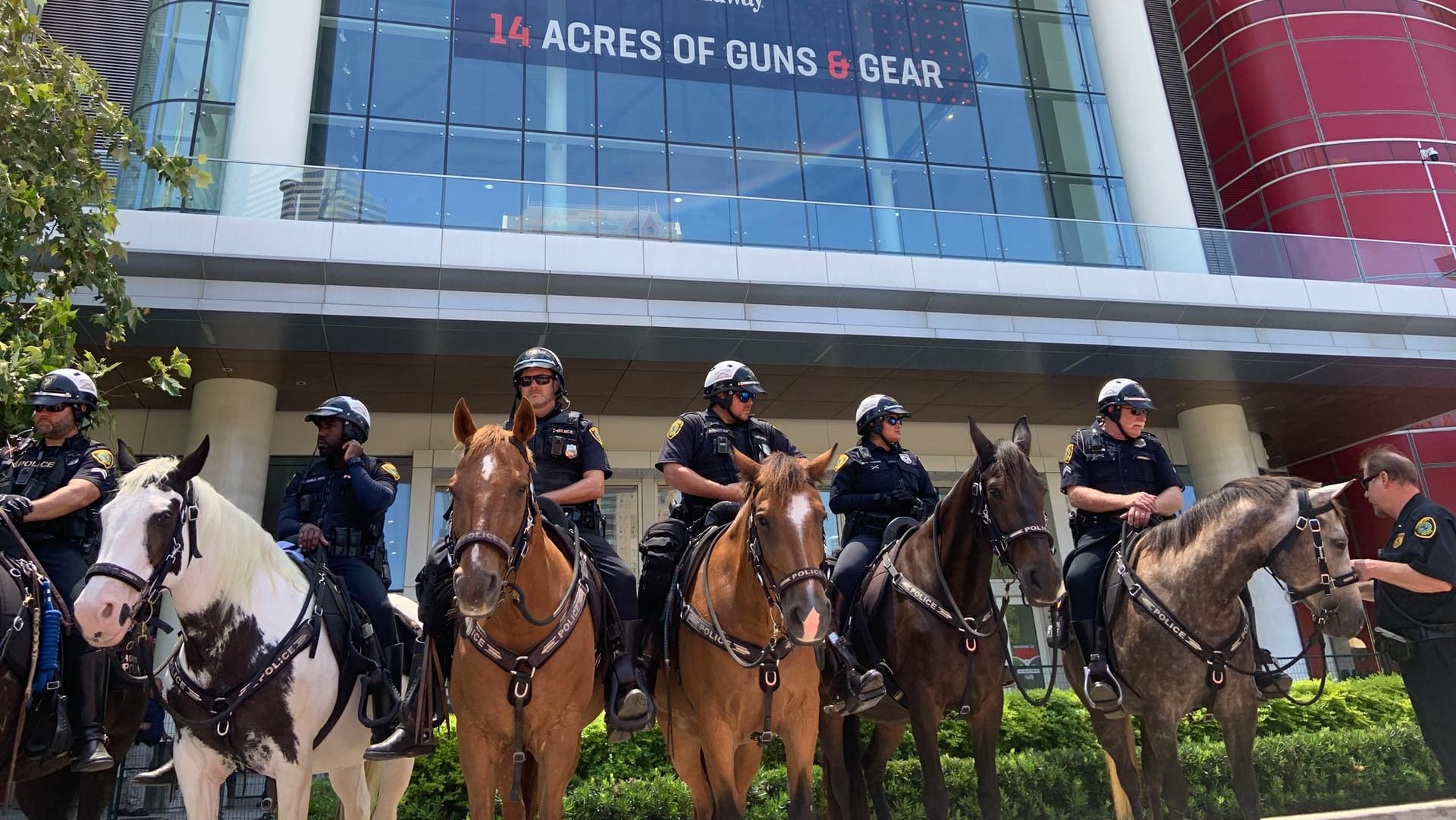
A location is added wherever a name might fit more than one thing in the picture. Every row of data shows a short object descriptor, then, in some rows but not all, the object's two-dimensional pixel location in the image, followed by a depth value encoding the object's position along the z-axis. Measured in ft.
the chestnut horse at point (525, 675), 13.64
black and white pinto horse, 14.47
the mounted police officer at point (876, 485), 23.25
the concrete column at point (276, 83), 56.90
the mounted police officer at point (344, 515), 19.33
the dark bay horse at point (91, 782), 19.58
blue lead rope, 16.70
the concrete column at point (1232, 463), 64.59
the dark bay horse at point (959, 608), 17.44
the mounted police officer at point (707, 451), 19.07
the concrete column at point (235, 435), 52.39
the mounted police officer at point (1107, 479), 21.93
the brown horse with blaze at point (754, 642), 13.41
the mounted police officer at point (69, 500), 17.35
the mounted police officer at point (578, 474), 16.78
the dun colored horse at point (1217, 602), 17.48
